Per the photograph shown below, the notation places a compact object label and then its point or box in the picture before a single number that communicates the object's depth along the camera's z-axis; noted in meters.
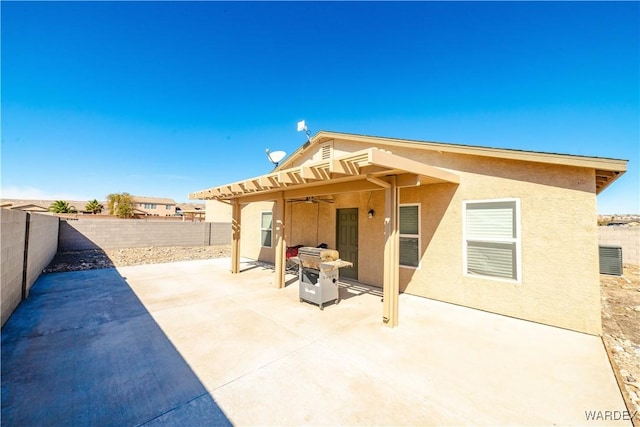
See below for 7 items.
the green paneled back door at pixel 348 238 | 7.73
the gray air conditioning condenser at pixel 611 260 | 8.94
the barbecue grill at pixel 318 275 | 5.34
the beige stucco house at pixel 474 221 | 4.23
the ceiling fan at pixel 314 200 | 8.35
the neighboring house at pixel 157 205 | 51.65
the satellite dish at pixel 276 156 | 9.48
